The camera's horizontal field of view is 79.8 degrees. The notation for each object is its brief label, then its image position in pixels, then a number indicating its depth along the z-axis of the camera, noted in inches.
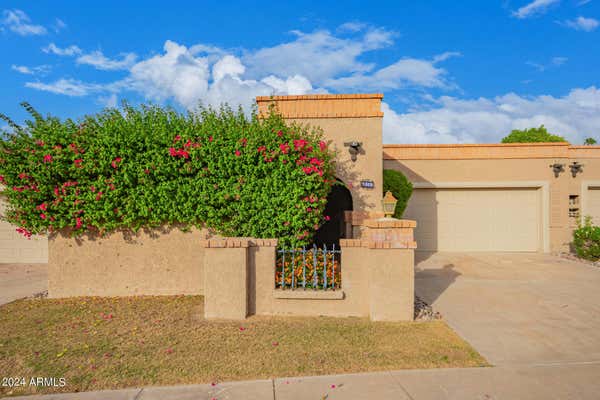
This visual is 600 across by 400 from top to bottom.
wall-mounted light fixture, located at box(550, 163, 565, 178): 440.0
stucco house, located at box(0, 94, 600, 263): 446.3
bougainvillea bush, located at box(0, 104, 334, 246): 233.8
